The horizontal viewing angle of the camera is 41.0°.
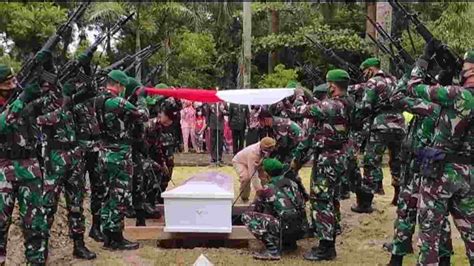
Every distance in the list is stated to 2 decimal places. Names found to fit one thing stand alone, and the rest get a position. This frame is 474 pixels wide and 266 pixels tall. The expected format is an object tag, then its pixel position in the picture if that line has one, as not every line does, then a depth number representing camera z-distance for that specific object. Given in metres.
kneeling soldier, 6.27
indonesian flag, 7.20
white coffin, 6.55
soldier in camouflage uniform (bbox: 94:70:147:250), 6.46
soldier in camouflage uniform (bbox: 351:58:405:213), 7.13
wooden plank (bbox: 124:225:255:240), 6.79
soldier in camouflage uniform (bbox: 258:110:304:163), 7.16
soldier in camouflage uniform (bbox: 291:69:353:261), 6.17
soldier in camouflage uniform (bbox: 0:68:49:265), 4.94
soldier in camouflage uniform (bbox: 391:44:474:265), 4.47
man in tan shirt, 8.21
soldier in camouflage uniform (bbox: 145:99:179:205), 7.95
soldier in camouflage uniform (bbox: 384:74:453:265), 5.48
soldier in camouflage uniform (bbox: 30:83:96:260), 5.53
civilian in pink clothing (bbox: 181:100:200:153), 14.77
